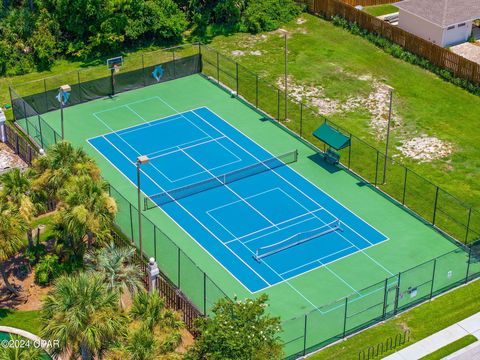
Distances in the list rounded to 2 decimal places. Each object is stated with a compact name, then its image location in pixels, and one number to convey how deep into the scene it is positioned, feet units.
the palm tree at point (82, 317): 116.47
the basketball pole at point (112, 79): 208.33
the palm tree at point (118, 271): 134.72
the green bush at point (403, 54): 211.82
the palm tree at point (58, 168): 150.71
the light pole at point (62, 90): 169.63
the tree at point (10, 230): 137.28
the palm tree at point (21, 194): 143.33
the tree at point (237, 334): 119.34
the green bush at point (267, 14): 239.50
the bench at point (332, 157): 185.18
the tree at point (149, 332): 112.98
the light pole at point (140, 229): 150.92
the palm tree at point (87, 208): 142.82
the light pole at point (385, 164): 178.70
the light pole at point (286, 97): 199.54
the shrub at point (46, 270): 149.69
